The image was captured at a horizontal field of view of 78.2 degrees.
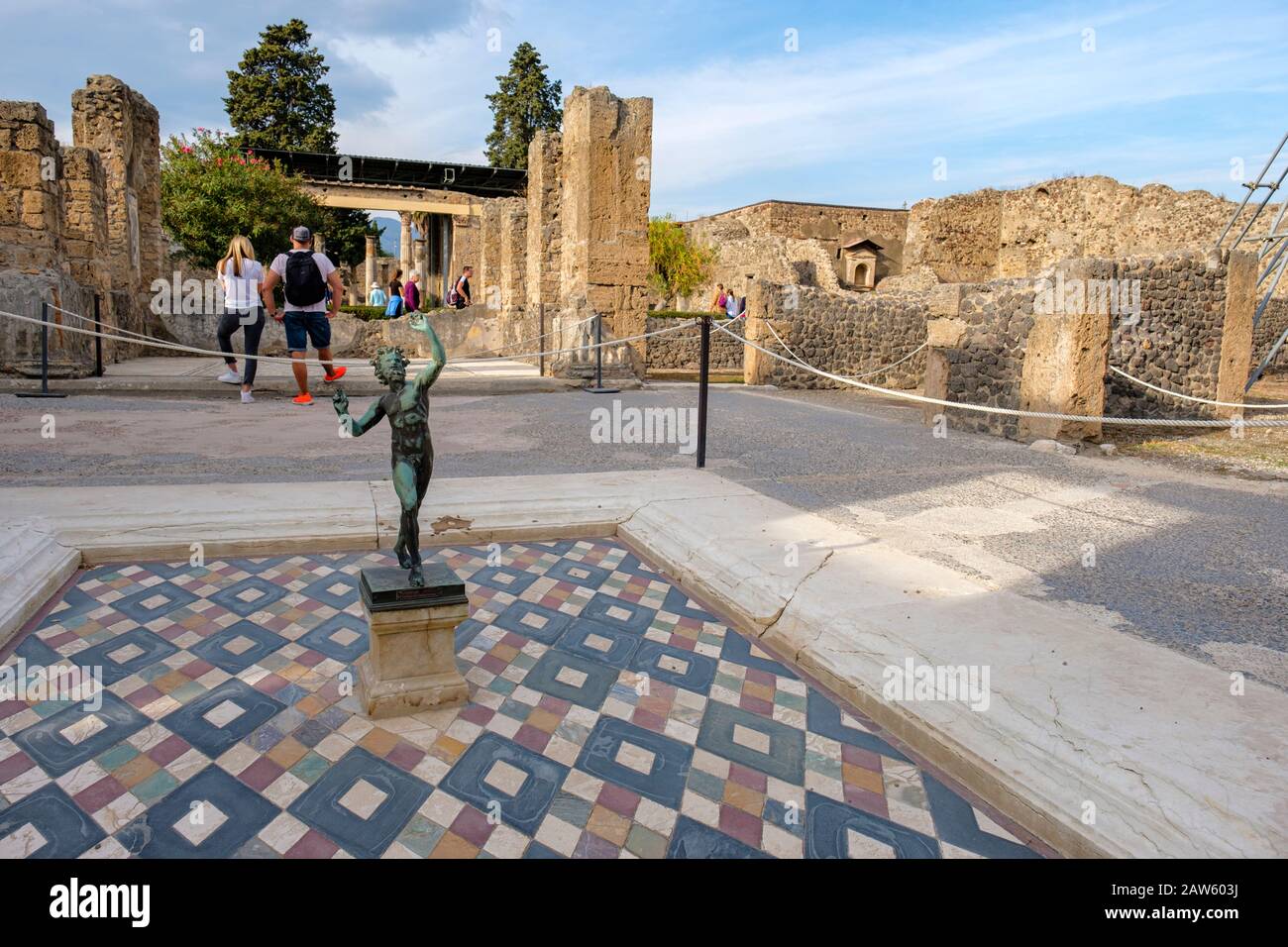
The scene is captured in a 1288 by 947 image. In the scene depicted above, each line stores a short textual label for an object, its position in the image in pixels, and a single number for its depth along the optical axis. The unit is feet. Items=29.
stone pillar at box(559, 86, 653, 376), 32.40
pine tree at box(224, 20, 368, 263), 101.35
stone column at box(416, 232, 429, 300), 105.70
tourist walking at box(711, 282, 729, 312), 57.16
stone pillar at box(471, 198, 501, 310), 62.90
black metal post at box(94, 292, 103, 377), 29.55
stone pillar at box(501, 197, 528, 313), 55.36
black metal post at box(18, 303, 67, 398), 24.48
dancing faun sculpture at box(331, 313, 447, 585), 7.87
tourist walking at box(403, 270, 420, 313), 49.78
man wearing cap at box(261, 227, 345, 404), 23.58
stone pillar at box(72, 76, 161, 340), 40.27
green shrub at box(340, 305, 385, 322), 59.41
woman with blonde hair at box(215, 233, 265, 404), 24.75
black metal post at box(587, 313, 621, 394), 31.91
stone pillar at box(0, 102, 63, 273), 28.78
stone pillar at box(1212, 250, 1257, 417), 26.99
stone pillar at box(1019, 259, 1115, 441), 21.93
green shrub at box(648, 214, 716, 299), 98.53
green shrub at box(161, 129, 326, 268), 64.13
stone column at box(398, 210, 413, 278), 108.96
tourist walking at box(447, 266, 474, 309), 55.77
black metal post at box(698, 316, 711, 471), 17.24
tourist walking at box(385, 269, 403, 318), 51.24
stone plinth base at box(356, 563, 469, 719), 7.57
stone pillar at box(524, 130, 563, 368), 42.04
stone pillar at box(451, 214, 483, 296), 86.99
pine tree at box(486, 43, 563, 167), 112.88
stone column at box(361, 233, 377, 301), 107.14
